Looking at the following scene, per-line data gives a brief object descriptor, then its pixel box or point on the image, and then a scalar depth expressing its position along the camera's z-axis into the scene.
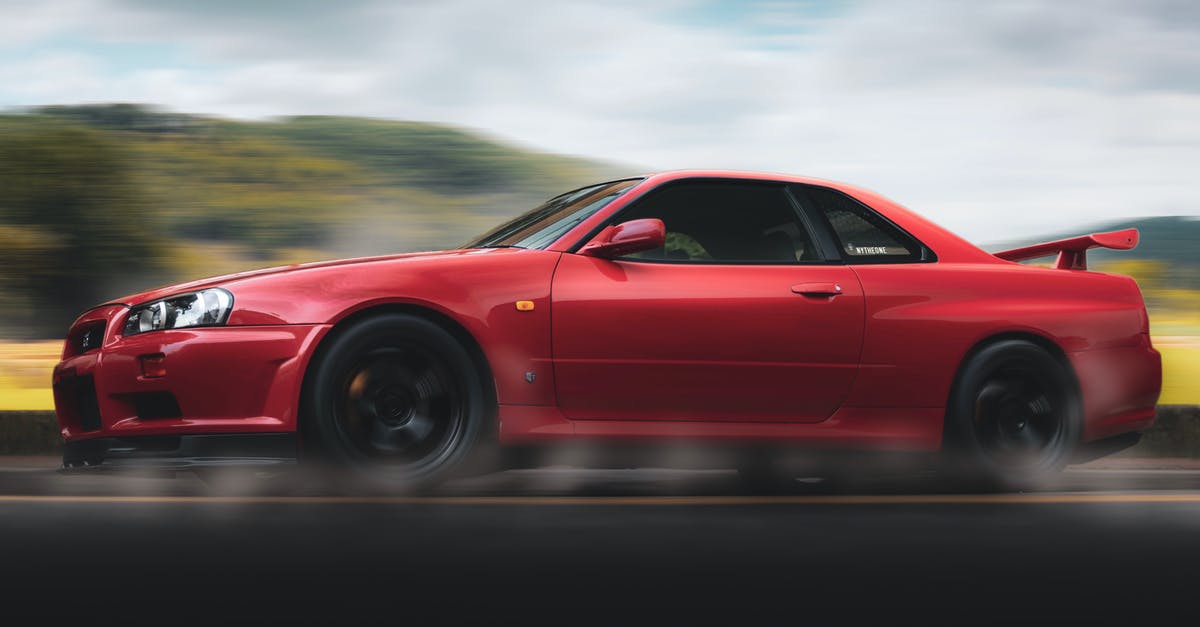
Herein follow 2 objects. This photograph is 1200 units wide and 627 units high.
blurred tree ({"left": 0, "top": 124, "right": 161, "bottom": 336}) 17.70
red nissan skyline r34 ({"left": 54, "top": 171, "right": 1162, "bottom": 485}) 5.45
